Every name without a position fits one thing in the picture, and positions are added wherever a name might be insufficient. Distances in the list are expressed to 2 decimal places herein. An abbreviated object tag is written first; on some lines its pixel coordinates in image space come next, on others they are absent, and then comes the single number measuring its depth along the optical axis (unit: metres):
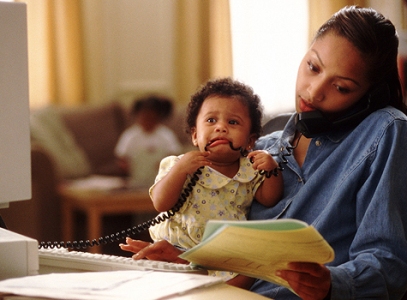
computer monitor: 1.62
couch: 4.81
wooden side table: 4.77
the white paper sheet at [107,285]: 1.39
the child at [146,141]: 5.25
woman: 1.70
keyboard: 1.58
